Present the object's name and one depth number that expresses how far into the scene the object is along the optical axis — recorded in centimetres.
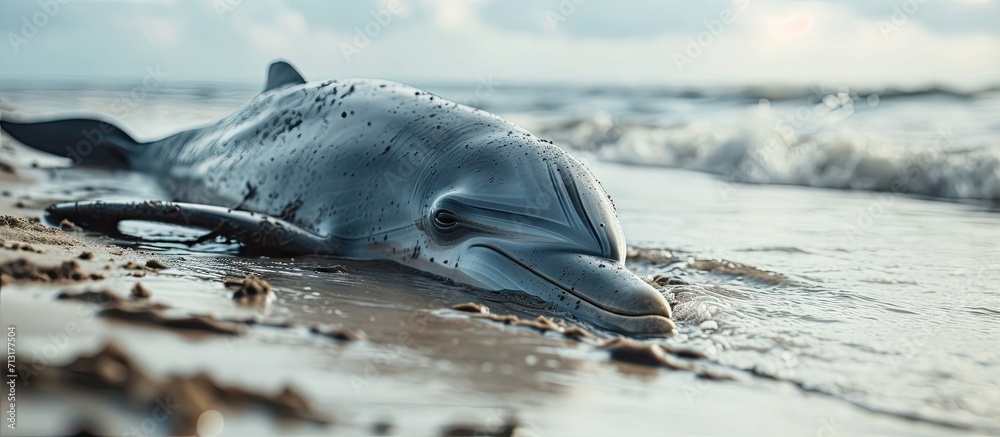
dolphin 522
